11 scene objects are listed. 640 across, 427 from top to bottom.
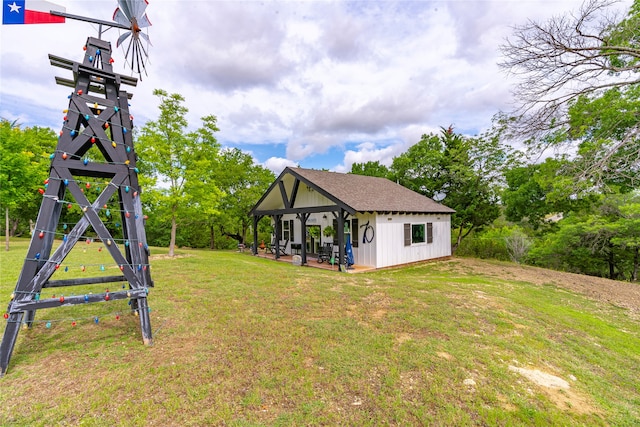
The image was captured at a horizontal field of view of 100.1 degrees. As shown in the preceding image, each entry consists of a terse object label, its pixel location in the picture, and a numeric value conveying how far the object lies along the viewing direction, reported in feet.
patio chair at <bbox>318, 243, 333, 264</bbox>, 42.76
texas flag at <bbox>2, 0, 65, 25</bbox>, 10.48
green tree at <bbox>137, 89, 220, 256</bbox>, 39.91
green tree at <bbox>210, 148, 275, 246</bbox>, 70.44
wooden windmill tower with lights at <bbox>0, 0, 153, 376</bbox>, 10.63
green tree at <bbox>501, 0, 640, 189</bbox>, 22.50
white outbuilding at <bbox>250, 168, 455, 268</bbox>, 39.06
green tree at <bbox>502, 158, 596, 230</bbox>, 45.88
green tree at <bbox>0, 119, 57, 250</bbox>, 40.78
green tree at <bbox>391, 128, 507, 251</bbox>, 57.16
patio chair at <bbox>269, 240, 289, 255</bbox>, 55.83
